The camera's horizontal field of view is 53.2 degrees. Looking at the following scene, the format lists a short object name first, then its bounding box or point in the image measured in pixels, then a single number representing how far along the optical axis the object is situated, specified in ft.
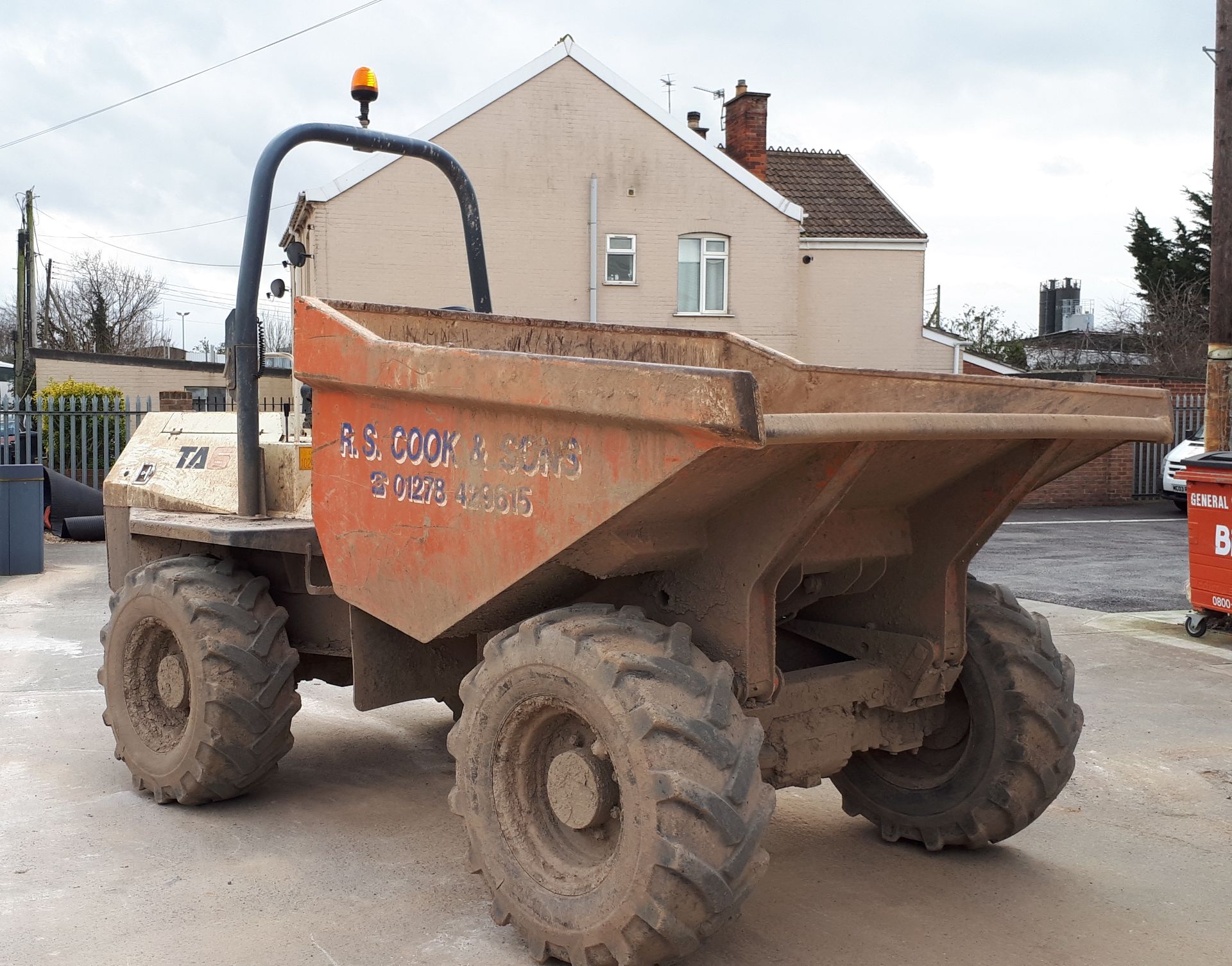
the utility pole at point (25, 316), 102.89
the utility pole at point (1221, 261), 32.14
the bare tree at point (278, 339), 147.33
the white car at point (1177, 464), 60.23
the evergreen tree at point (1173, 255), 106.52
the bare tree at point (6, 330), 211.00
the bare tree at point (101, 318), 157.17
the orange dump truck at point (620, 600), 9.91
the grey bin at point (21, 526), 38.60
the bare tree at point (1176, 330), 97.60
